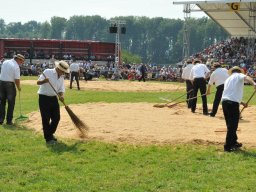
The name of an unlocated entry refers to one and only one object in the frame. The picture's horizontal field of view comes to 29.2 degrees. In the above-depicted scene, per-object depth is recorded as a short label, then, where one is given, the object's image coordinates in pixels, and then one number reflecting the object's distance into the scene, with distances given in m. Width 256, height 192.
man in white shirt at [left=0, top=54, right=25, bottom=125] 14.05
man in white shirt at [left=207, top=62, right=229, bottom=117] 15.83
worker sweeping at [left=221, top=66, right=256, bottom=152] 10.06
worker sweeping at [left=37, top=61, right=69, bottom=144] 11.03
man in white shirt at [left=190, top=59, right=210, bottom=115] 17.05
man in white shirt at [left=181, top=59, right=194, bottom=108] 18.88
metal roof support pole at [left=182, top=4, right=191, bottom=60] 38.84
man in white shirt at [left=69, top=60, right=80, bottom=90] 27.78
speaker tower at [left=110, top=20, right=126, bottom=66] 41.41
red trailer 53.62
